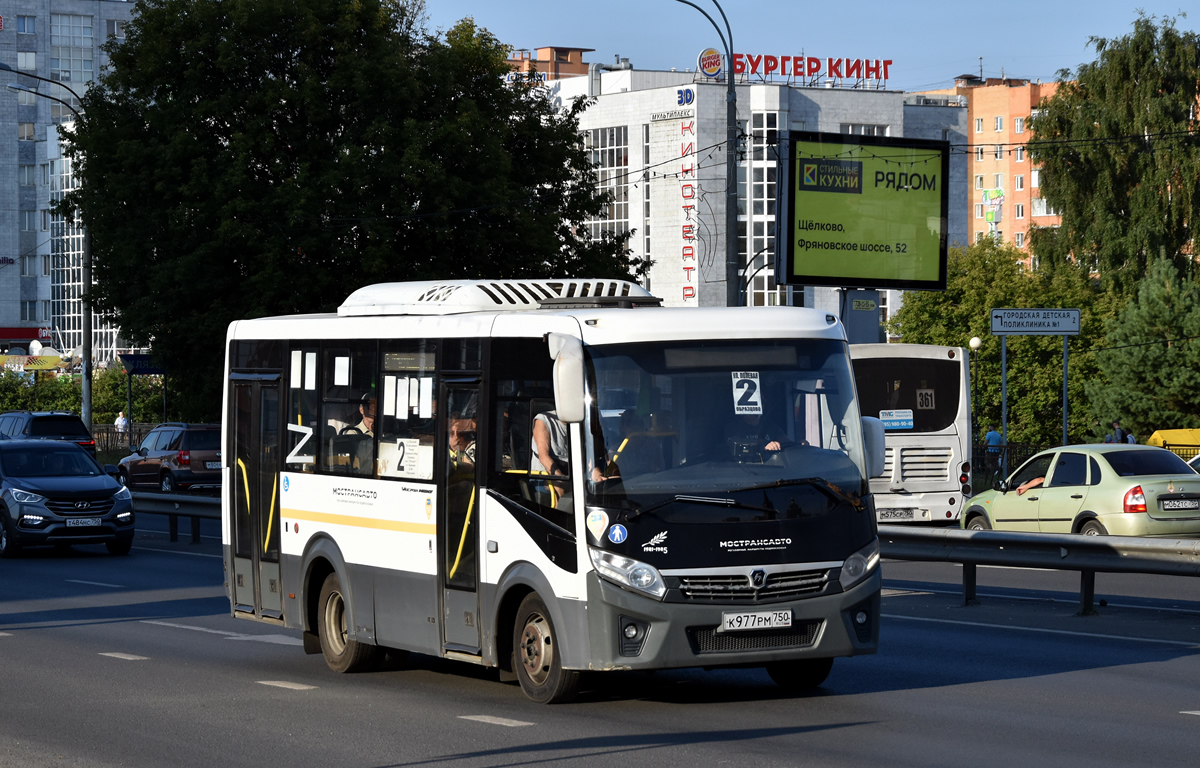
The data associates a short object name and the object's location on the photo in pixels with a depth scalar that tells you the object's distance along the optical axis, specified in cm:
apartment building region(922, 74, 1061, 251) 14150
